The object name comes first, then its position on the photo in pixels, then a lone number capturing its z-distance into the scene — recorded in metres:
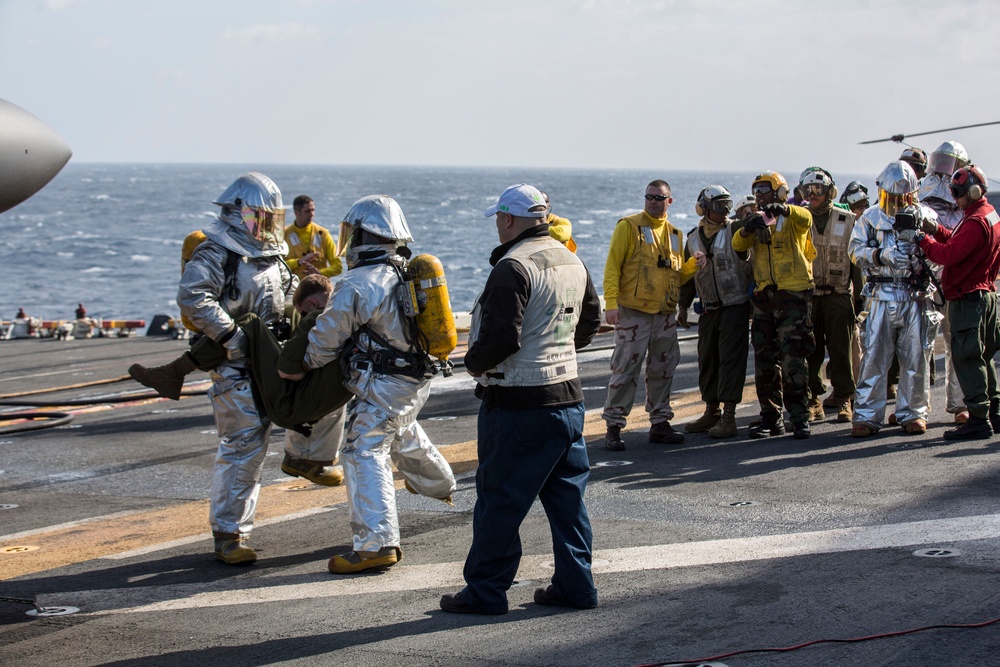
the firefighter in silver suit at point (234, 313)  6.72
